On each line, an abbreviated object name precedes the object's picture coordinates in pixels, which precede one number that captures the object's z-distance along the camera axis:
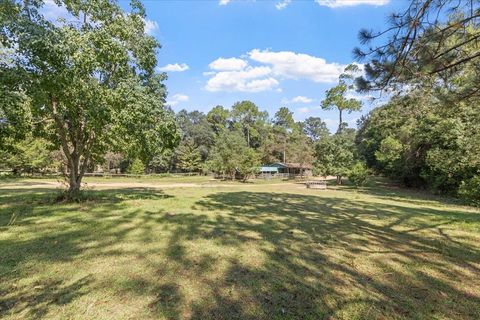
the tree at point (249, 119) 59.06
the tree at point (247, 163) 32.49
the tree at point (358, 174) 26.06
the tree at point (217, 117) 62.19
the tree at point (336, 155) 28.80
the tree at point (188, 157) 44.75
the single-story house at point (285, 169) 46.25
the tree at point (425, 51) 4.43
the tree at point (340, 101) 36.12
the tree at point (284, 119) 64.50
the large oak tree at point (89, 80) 6.82
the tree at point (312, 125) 83.25
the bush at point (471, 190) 13.62
